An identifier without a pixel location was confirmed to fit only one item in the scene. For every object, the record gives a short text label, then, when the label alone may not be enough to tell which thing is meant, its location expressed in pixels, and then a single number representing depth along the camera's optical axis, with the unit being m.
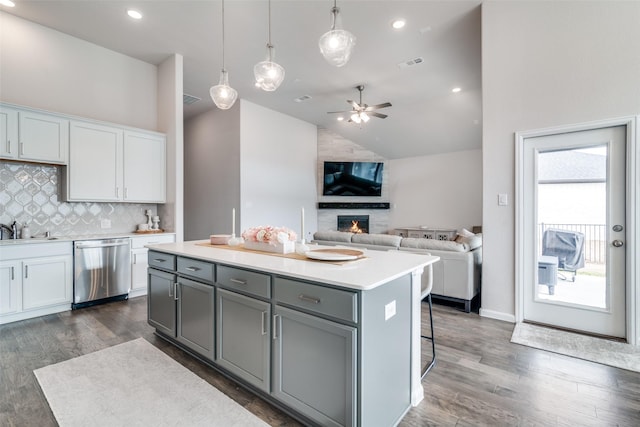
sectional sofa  3.55
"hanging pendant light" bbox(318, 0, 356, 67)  2.17
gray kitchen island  1.42
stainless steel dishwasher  3.60
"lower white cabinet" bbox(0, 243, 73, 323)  3.12
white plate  1.90
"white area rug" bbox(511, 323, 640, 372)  2.38
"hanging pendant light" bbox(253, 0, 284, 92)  2.59
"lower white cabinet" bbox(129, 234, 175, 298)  4.09
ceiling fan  5.25
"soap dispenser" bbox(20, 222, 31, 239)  3.53
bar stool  2.27
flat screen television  8.03
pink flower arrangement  2.32
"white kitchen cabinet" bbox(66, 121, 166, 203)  3.81
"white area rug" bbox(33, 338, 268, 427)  1.73
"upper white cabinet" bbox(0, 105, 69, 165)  3.29
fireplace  8.22
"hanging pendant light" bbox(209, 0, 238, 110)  2.96
